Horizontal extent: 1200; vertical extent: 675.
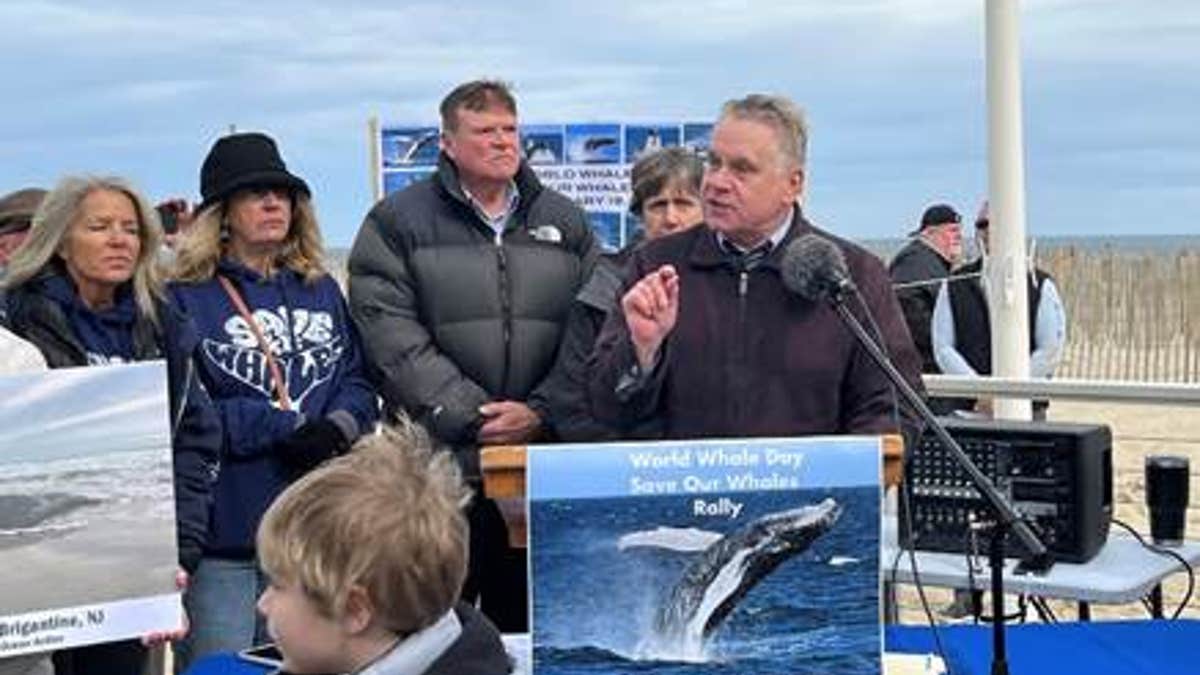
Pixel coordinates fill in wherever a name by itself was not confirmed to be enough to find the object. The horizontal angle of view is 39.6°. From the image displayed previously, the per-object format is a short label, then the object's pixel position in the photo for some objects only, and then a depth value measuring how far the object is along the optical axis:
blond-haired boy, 1.99
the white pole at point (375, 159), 7.78
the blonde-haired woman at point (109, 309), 3.38
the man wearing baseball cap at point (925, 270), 8.12
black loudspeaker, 3.68
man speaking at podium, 3.12
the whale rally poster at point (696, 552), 2.26
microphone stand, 2.48
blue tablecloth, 2.97
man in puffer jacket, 3.87
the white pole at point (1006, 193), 6.26
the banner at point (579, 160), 7.66
